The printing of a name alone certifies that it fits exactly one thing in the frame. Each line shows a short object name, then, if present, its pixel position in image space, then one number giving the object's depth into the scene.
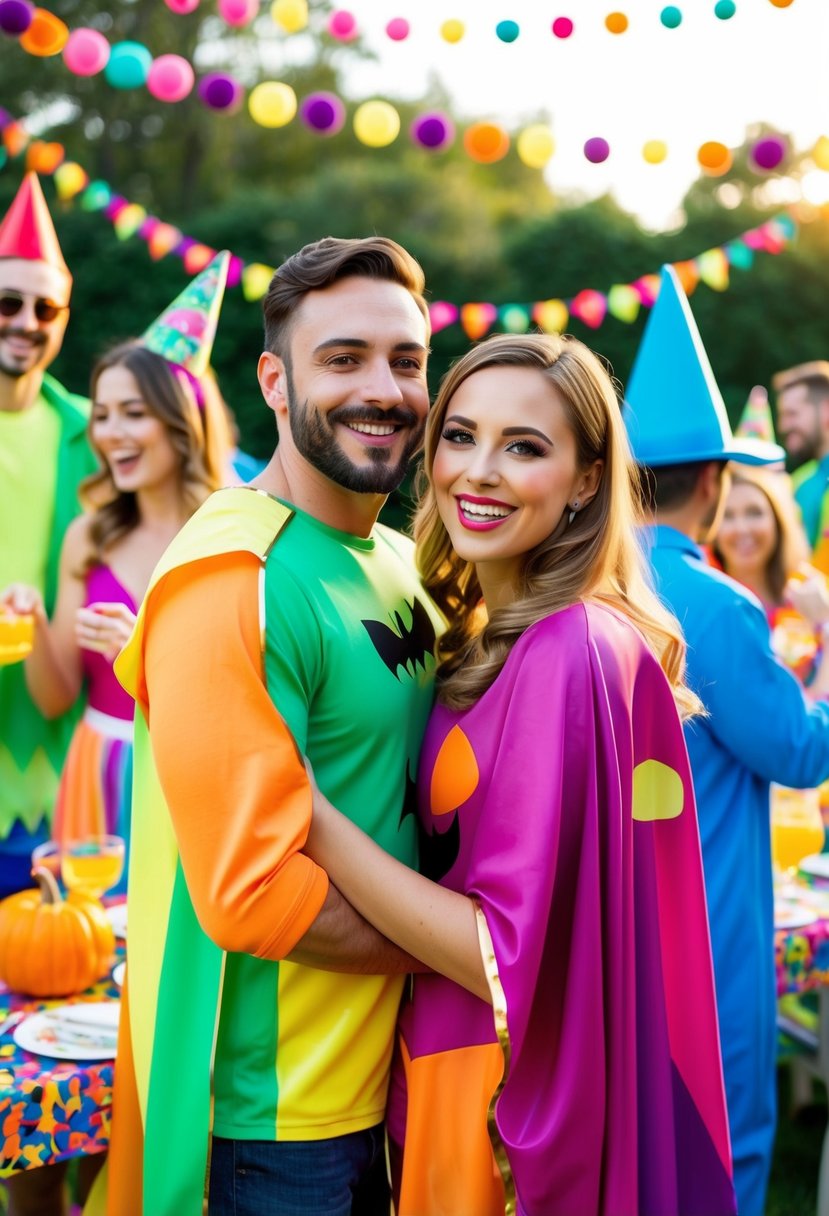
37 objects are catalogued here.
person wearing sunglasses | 4.14
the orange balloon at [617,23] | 4.20
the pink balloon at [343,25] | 4.82
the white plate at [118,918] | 2.85
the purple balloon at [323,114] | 5.18
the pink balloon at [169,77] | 4.77
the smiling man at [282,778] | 1.76
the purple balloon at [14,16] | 4.11
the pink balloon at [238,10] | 4.63
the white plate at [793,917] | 3.25
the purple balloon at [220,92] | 5.08
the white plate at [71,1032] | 2.22
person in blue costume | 2.90
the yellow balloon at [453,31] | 4.55
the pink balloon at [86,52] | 4.67
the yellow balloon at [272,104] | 4.93
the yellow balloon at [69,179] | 6.20
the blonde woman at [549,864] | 1.82
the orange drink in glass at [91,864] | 2.90
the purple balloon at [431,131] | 5.27
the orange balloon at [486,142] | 5.43
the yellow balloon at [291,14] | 4.82
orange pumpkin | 2.47
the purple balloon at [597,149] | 4.81
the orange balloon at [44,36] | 4.23
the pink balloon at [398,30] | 4.60
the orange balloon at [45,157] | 5.88
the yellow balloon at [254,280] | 6.79
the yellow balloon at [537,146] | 5.46
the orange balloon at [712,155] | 5.19
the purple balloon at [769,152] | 5.51
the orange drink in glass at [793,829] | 3.49
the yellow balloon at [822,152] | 5.59
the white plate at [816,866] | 3.77
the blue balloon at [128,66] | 4.68
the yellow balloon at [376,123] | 5.20
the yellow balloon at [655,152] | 5.42
